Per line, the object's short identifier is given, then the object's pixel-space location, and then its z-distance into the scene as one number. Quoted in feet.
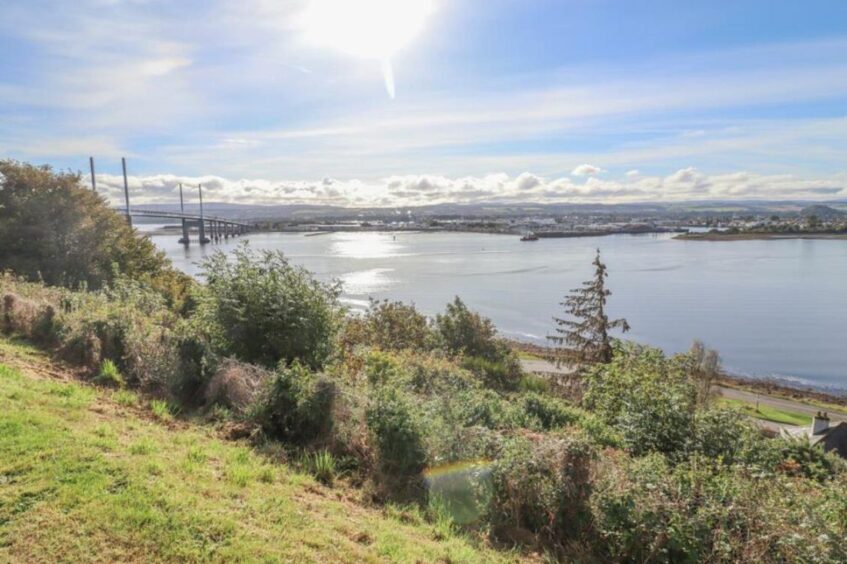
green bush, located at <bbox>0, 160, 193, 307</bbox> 52.06
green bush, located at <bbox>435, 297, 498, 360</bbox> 64.85
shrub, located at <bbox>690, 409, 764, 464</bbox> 16.30
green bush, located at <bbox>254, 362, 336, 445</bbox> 14.80
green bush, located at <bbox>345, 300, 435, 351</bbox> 58.75
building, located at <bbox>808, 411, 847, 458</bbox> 46.88
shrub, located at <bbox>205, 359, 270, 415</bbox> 16.55
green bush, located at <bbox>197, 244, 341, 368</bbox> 21.45
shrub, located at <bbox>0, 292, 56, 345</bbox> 22.00
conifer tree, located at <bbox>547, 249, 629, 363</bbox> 70.03
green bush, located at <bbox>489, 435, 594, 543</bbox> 11.78
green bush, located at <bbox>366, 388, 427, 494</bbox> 13.76
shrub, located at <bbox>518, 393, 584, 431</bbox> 22.68
